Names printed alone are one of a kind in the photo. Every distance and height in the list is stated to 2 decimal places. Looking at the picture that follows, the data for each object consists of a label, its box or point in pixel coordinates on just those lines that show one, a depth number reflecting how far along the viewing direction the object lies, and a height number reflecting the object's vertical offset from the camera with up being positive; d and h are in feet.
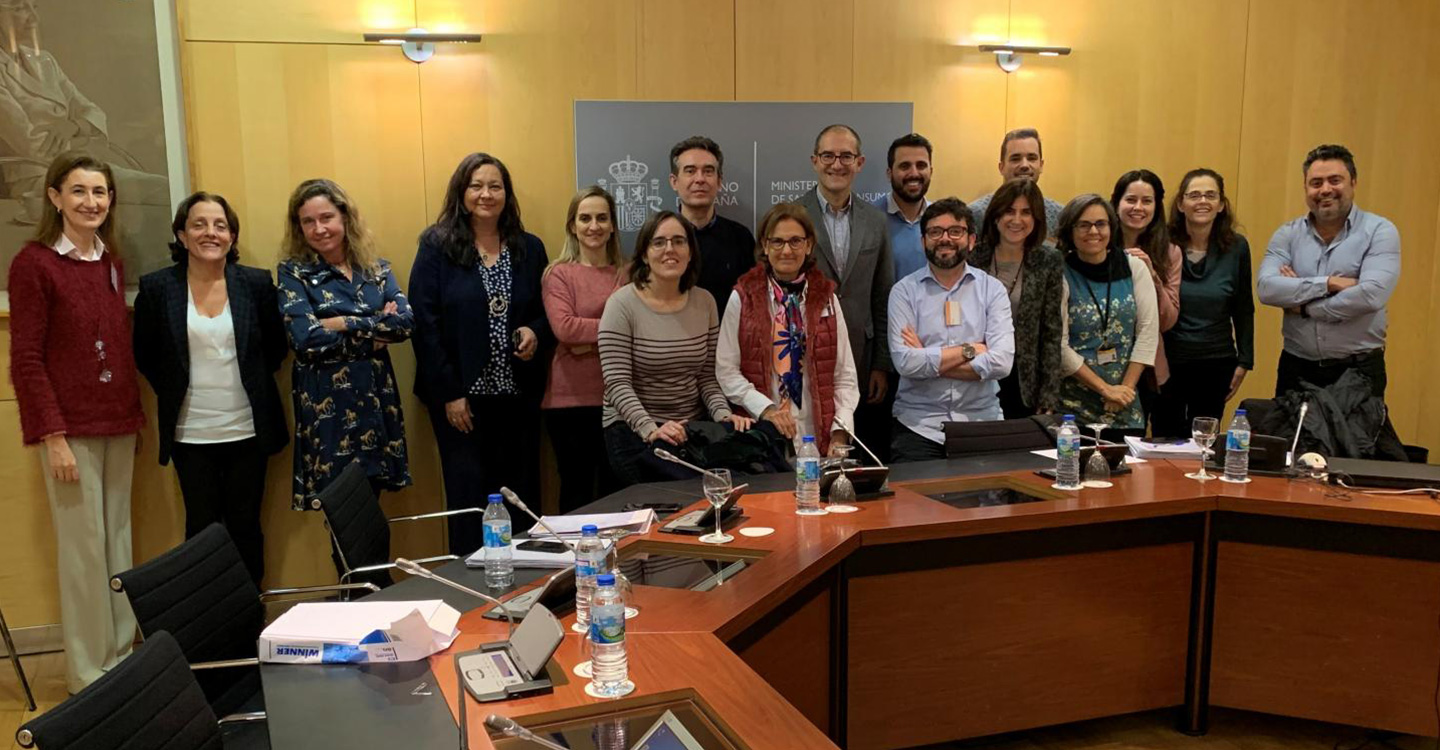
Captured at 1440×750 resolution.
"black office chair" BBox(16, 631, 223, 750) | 4.82 -2.29
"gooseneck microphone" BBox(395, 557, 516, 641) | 6.42 -2.00
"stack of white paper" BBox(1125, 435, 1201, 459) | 11.23 -2.18
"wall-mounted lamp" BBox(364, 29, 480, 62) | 13.57 +2.83
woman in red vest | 12.04 -1.00
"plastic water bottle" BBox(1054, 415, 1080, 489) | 9.93 -1.99
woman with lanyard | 12.91 -0.92
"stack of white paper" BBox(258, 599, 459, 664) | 6.30 -2.38
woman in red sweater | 11.18 -1.48
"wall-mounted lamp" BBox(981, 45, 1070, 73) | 15.92 +3.09
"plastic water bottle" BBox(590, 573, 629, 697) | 5.83 -2.22
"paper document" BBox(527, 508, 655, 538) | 8.63 -2.32
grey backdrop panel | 14.42 +1.53
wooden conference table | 8.80 -3.20
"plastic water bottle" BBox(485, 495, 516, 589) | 7.61 -2.27
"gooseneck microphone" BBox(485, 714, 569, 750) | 4.64 -2.15
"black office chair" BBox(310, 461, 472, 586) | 8.71 -2.43
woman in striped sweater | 11.78 -1.15
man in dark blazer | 13.66 +0.06
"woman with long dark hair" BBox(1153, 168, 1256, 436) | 14.19 -0.72
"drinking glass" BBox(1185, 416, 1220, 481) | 10.50 -1.87
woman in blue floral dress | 12.32 -0.91
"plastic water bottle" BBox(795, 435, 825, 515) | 9.23 -2.10
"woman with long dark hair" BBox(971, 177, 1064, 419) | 12.76 -0.35
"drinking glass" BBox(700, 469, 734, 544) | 8.45 -1.97
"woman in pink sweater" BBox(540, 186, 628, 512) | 13.14 -0.93
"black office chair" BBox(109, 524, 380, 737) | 6.97 -2.56
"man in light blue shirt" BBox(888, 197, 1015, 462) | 12.30 -1.04
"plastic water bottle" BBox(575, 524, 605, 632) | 6.48 -2.03
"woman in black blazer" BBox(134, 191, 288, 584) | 11.93 -1.29
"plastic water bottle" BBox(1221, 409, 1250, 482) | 10.19 -2.02
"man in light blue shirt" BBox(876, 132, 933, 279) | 14.20 +0.79
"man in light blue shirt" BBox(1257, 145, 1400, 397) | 13.69 -0.37
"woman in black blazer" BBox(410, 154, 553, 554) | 13.03 -0.87
